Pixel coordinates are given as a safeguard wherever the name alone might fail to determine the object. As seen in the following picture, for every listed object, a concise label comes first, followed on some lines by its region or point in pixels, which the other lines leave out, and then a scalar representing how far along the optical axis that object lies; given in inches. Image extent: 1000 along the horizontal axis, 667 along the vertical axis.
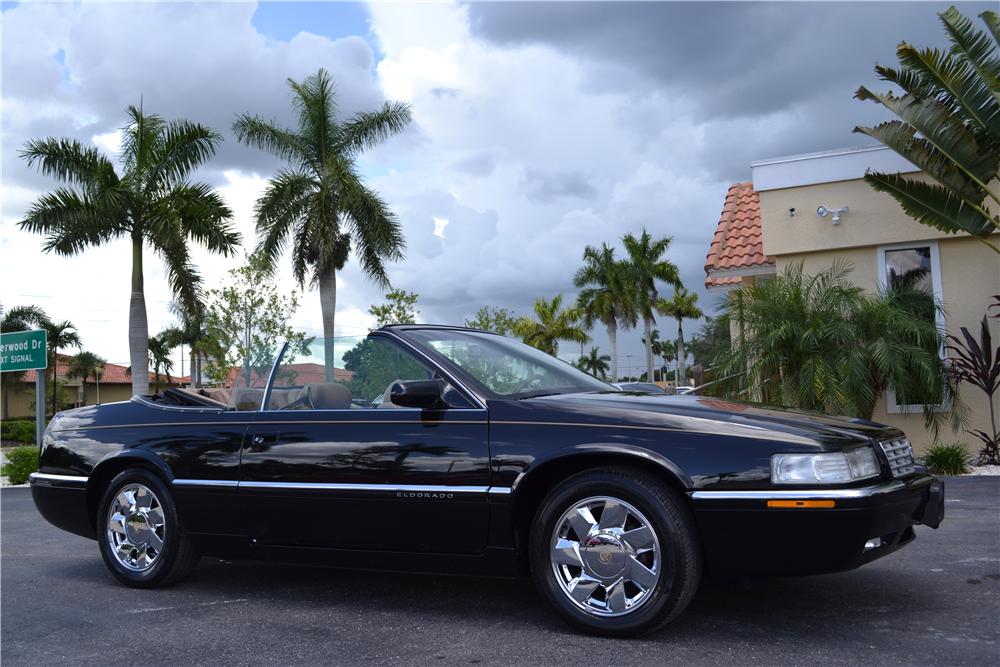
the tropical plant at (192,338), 979.3
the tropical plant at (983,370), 477.4
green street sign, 670.5
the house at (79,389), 2541.8
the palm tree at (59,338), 2190.6
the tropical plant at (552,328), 2281.0
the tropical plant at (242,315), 1461.6
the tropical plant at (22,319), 1927.9
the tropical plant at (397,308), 1440.7
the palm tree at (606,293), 2117.4
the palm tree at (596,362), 3946.9
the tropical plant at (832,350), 452.8
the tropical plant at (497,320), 1780.3
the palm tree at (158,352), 2930.6
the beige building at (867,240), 507.2
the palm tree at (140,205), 911.7
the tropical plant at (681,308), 2487.5
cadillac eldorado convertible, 159.0
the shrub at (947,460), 454.9
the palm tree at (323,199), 1092.5
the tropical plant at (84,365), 2797.7
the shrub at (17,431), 1681.8
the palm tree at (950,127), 454.3
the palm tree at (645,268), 2126.0
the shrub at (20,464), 652.7
